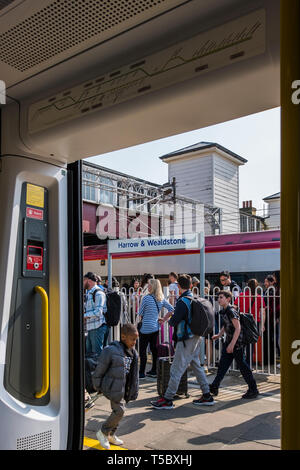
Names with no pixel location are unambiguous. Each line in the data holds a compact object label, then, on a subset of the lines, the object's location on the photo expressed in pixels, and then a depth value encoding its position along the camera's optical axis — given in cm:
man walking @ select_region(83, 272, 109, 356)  592
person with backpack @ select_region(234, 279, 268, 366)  696
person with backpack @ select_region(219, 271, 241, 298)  788
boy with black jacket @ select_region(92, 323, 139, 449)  394
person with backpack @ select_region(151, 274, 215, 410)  526
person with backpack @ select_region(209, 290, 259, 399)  562
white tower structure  2172
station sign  1136
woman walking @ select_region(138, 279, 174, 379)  668
